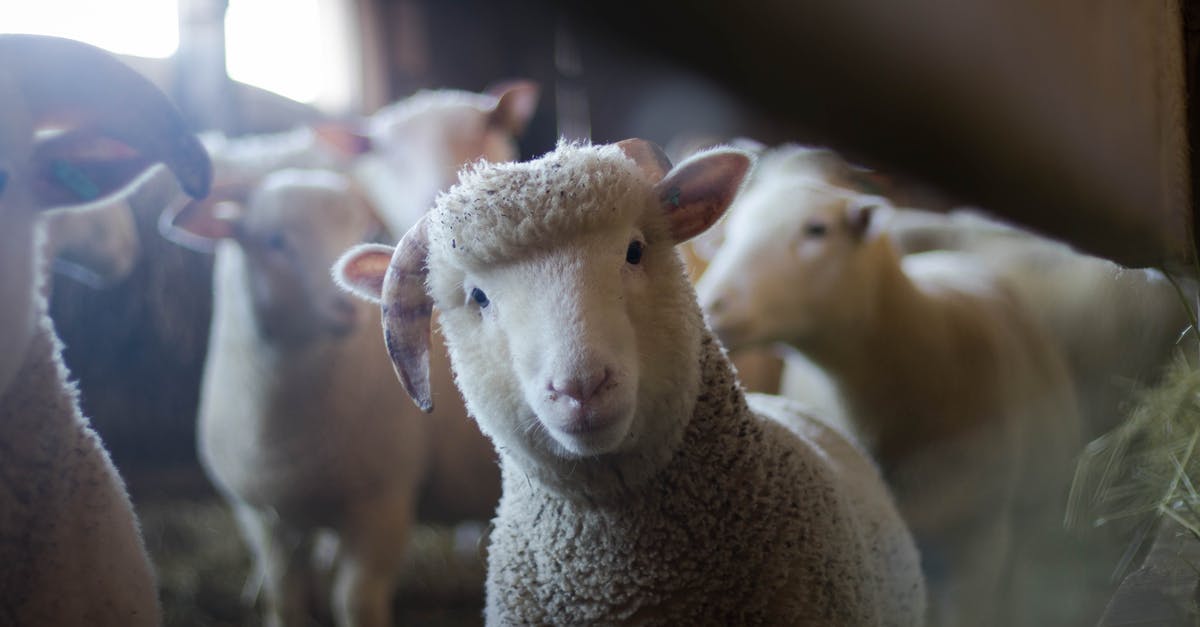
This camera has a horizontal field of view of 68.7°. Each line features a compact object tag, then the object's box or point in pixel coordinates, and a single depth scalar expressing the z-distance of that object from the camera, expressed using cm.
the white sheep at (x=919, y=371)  155
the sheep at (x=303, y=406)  148
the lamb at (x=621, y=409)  107
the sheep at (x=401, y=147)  149
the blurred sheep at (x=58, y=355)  108
